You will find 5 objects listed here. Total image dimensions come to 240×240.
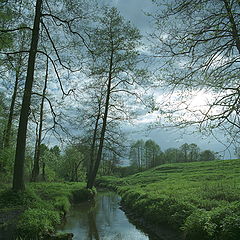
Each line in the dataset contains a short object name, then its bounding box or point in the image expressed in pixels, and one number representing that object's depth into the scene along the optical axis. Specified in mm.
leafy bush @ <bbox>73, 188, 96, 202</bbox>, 18781
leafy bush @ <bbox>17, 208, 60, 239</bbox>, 7656
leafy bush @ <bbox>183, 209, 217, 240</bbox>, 6746
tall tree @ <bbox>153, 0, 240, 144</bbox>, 6441
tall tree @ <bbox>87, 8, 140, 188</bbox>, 18781
